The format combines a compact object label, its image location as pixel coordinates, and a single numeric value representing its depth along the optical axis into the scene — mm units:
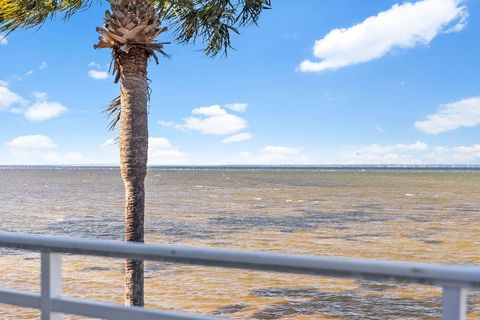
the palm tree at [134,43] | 9703
